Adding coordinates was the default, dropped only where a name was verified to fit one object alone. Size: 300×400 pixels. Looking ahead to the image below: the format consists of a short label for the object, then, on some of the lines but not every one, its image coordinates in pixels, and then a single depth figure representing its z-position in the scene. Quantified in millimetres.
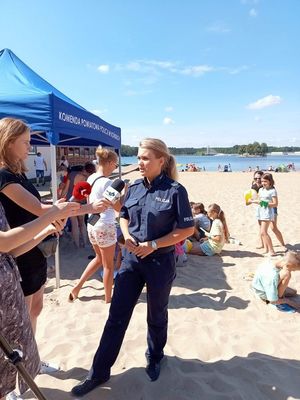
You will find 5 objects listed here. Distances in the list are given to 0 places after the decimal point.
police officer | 2365
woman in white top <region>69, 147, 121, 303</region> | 3471
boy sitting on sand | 3915
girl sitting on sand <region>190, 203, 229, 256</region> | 6082
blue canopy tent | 4000
